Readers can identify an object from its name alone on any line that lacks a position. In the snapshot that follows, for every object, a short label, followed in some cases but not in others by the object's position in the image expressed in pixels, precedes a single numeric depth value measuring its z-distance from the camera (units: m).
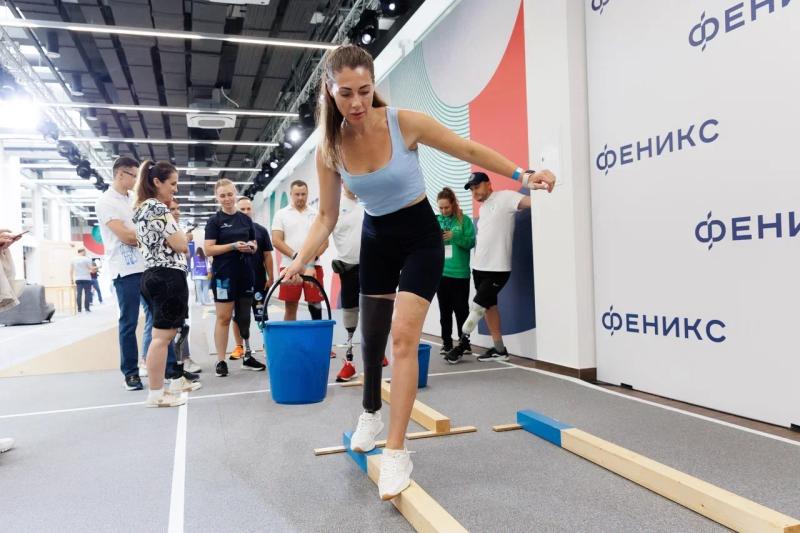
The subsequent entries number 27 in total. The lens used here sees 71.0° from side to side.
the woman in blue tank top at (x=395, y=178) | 1.68
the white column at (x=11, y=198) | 12.59
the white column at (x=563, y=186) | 3.50
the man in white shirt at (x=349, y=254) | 4.11
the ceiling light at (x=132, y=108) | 8.94
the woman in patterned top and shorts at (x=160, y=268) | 3.02
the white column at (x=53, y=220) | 20.02
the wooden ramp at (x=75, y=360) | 4.65
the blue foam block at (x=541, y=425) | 2.26
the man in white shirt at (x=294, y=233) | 4.15
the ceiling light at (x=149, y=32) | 6.09
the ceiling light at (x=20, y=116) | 9.65
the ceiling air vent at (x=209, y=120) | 9.31
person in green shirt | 4.44
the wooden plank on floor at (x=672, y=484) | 1.43
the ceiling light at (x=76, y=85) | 9.09
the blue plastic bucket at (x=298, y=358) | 2.88
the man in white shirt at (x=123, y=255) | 3.55
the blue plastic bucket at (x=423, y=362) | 3.18
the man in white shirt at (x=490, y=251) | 4.14
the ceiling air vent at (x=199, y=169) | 14.67
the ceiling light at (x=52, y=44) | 7.56
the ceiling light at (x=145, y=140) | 11.38
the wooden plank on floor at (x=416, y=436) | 2.23
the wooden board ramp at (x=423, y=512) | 1.44
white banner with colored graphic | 2.41
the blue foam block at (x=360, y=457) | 2.02
